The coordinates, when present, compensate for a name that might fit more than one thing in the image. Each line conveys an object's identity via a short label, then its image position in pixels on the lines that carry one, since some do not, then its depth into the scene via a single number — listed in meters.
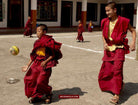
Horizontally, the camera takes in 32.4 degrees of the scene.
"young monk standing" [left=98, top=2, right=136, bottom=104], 4.14
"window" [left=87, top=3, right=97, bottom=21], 29.02
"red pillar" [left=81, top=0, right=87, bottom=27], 24.30
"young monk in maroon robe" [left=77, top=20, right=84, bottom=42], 13.83
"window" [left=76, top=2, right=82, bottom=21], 27.66
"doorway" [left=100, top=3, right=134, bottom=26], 29.24
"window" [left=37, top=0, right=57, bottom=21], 24.38
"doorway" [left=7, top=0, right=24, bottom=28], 22.67
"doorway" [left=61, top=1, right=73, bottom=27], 26.50
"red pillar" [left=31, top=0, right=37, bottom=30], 20.25
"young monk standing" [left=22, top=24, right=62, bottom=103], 3.84
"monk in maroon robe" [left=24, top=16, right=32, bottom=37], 15.70
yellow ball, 4.63
